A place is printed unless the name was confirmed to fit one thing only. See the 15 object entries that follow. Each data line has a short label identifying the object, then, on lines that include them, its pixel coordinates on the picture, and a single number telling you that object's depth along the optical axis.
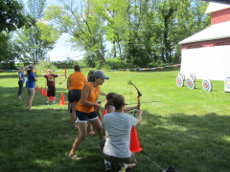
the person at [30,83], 8.45
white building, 18.97
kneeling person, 2.96
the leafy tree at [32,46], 60.62
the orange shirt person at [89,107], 3.84
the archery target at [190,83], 14.02
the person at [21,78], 12.01
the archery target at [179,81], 14.96
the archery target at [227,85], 12.04
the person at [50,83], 9.98
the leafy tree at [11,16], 7.60
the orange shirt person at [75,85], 5.92
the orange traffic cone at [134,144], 4.28
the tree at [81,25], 42.88
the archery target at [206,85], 12.80
